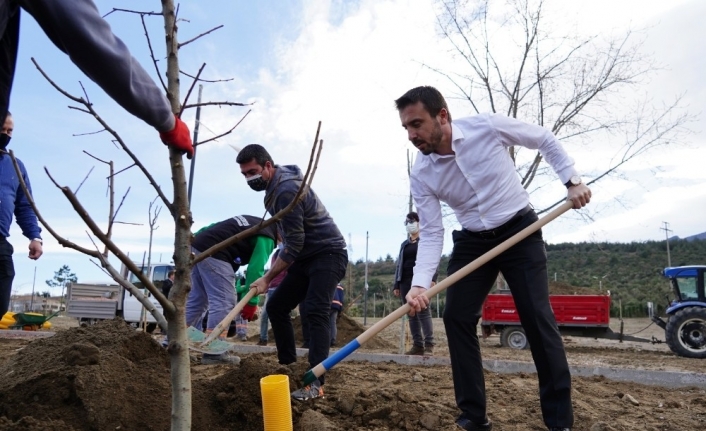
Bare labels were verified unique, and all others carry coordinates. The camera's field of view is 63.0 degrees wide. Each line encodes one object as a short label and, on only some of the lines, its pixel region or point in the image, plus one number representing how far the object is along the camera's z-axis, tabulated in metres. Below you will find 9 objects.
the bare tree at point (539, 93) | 14.31
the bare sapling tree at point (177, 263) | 1.93
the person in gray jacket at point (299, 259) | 3.79
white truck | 13.70
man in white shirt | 2.96
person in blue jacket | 3.80
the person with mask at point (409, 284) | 7.63
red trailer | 11.85
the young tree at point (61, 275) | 37.59
